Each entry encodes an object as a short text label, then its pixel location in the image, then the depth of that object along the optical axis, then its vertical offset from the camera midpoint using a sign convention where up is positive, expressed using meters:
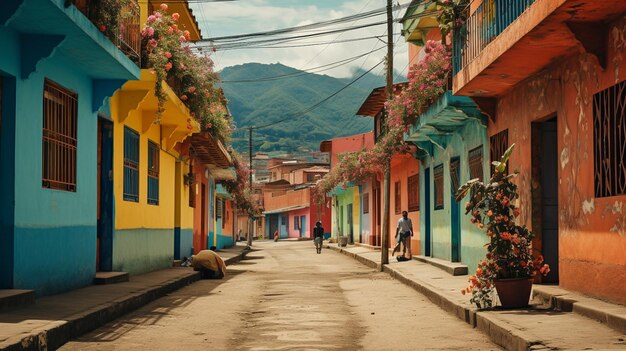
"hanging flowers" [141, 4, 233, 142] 15.64 +3.30
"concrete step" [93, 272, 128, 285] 14.08 -0.94
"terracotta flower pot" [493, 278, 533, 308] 10.27 -0.87
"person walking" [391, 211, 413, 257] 24.22 -0.25
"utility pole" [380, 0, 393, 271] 23.83 +1.67
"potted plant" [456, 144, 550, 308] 10.29 -0.45
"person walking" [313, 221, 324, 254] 38.81 -0.65
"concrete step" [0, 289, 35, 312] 9.28 -0.86
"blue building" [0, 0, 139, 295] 10.34 +1.20
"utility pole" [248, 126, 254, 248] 50.35 -0.27
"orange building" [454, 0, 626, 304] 9.63 +1.34
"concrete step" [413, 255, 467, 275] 17.69 -1.01
